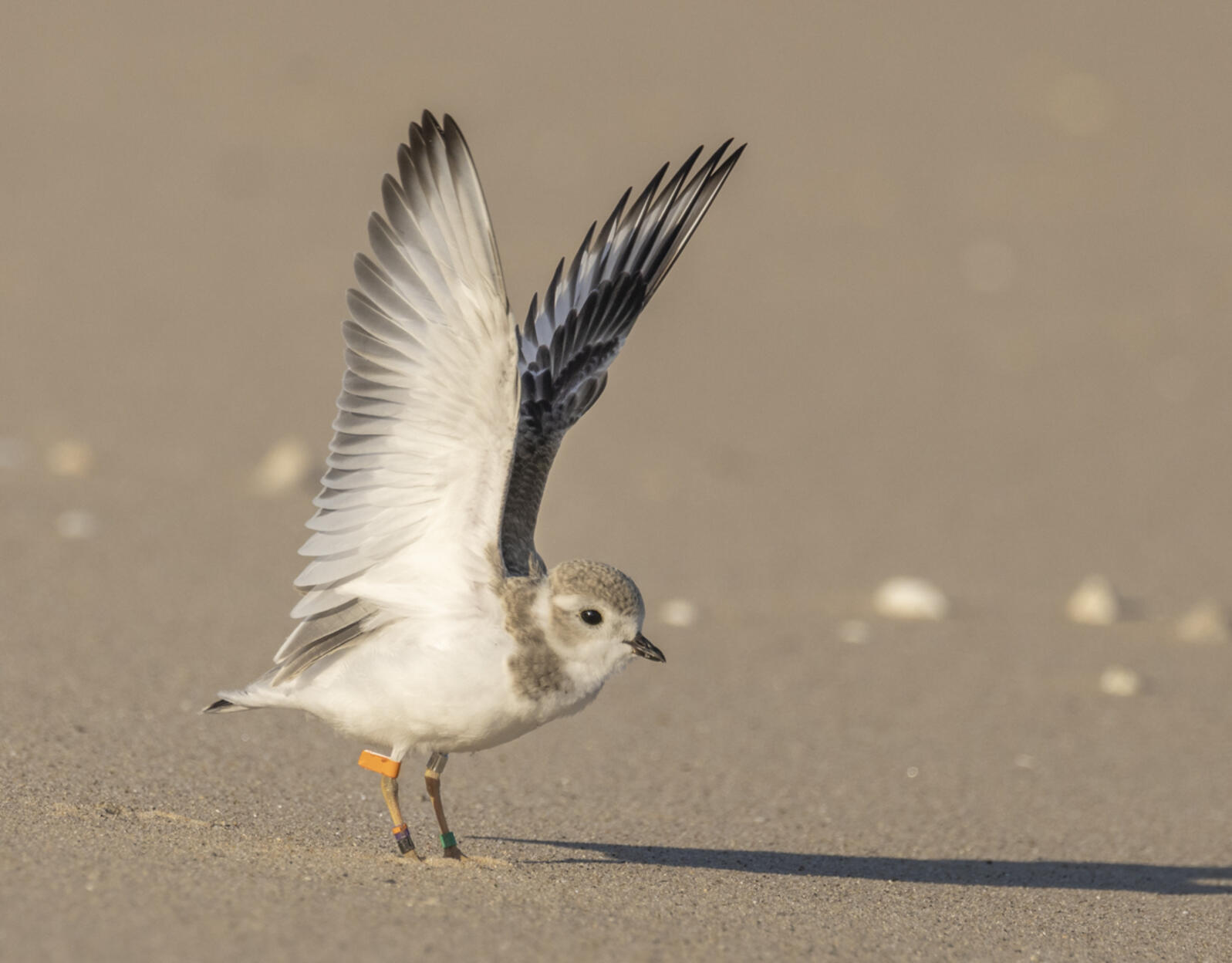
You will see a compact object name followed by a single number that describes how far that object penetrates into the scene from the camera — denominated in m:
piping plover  8.46
